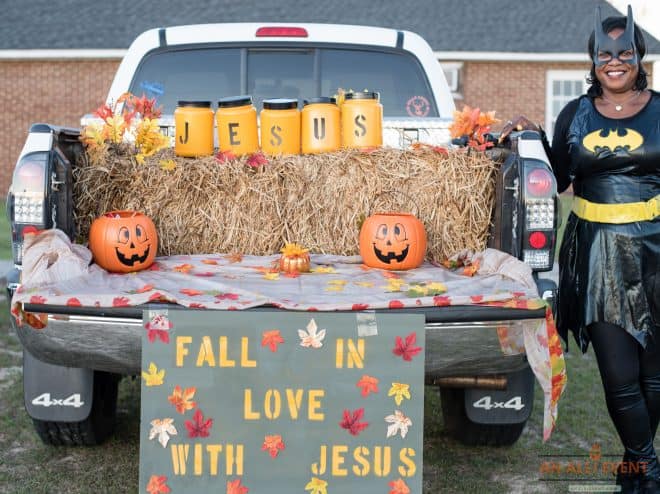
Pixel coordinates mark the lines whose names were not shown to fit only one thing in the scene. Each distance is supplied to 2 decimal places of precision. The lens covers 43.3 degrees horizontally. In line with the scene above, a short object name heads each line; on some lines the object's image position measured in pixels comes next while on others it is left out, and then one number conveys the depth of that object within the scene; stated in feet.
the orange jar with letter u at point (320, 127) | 14.01
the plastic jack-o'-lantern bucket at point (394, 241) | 12.48
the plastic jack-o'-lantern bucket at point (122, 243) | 12.04
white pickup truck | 10.25
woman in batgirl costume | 11.82
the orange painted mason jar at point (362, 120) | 13.92
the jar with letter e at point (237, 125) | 13.80
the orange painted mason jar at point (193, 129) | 13.78
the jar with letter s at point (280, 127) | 13.83
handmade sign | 10.10
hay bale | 13.35
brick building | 69.10
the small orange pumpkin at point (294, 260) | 12.28
